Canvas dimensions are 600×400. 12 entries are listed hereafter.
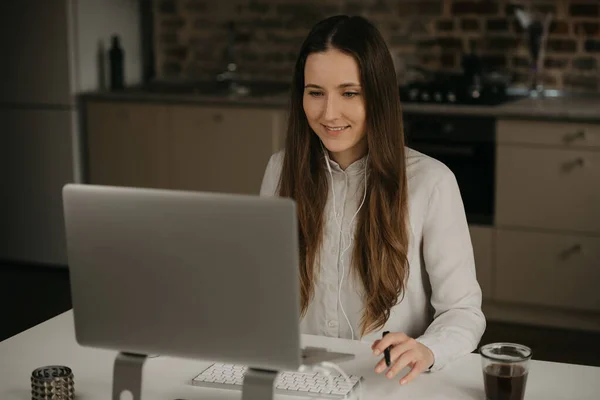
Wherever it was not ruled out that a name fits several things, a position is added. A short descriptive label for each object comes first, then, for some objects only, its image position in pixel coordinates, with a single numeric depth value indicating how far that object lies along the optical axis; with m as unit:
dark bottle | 4.84
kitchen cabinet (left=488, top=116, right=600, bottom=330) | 3.91
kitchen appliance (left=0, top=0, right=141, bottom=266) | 4.71
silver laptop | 1.38
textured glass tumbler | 1.67
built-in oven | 4.05
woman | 2.08
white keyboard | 1.69
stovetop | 4.13
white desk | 1.71
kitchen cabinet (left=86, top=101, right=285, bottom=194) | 4.45
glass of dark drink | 1.63
